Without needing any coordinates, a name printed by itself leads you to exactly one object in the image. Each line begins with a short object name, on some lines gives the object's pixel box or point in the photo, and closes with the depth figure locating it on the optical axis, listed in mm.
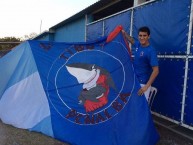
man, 2439
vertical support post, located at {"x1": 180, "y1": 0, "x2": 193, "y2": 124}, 2469
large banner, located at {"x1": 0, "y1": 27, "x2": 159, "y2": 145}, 2315
